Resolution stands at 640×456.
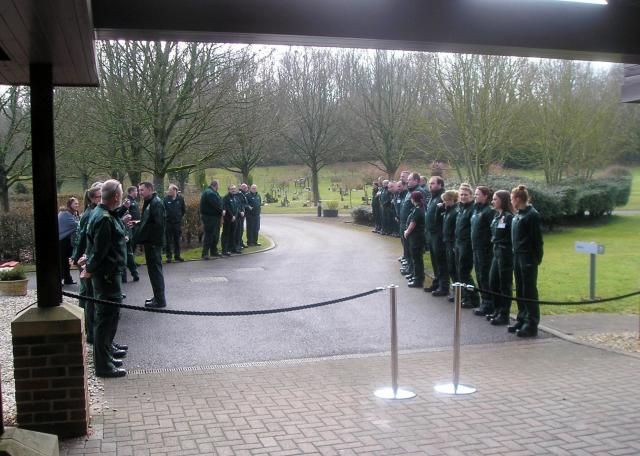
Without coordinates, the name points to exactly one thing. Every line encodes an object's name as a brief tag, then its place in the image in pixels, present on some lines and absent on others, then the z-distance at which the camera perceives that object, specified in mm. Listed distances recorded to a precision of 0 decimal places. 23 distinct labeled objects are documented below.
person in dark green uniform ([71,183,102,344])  8320
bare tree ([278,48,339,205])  42094
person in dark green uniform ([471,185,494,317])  10406
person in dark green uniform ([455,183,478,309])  10945
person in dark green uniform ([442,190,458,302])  11602
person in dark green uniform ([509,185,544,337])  9219
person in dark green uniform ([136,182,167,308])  10398
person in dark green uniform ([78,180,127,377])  7082
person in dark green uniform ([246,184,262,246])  21359
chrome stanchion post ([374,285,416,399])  6379
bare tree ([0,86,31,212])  21172
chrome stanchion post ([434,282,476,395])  6527
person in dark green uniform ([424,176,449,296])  12195
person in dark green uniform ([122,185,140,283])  13734
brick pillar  5215
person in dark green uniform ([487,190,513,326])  9789
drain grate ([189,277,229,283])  14138
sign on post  10984
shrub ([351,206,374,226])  29147
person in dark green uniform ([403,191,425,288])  12883
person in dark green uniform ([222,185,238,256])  18859
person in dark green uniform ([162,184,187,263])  17094
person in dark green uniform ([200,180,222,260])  17578
